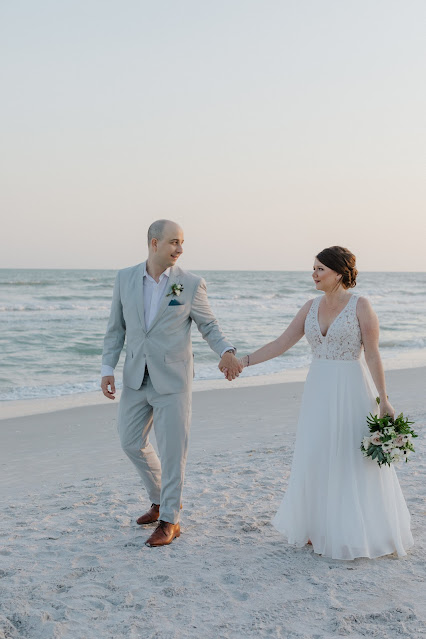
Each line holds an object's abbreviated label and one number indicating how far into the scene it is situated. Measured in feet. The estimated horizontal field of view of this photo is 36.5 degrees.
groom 13.46
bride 12.41
